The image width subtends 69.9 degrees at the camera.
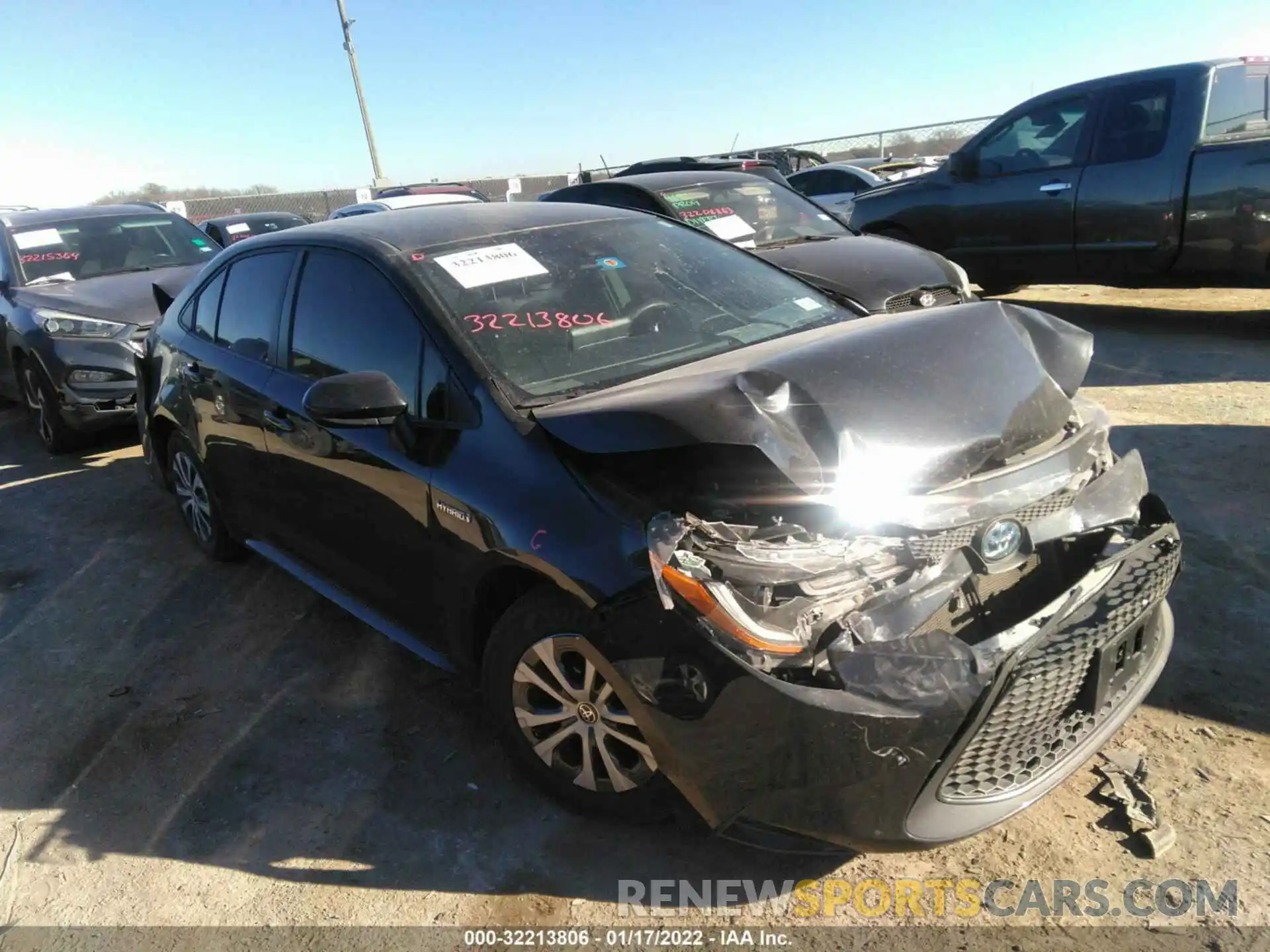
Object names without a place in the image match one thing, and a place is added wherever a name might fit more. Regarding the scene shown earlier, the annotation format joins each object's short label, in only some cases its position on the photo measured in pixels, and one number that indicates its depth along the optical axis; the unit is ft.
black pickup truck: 22.61
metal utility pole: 82.48
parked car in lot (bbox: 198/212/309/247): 46.85
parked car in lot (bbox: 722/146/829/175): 60.70
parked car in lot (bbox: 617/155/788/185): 34.42
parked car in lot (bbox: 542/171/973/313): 19.35
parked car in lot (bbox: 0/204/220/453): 21.48
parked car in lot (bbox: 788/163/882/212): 44.98
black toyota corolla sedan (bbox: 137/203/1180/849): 6.78
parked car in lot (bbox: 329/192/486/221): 40.75
